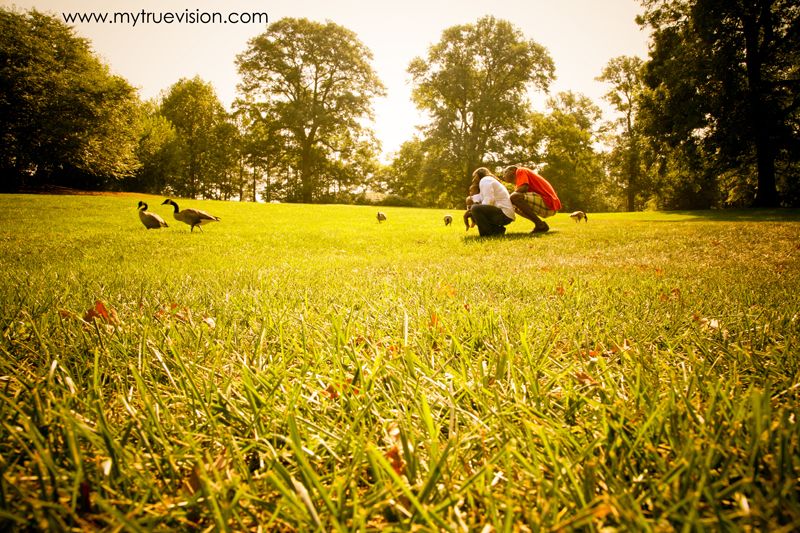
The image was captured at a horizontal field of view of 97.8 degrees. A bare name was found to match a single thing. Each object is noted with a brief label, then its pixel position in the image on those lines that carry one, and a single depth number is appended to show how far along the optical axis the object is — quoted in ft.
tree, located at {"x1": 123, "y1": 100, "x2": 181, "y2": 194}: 143.95
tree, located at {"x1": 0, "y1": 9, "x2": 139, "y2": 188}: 93.97
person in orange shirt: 29.89
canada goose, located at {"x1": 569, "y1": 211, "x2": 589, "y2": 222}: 44.98
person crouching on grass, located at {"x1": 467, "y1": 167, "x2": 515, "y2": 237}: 27.63
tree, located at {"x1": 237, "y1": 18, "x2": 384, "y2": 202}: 135.74
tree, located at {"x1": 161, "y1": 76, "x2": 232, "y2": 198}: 171.63
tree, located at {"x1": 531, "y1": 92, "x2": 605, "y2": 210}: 147.64
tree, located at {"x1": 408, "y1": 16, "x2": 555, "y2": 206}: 125.39
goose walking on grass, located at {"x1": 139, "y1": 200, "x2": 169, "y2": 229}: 30.99
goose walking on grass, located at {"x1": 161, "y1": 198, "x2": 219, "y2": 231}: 29.40
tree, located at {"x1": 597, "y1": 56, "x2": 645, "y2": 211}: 121.19
